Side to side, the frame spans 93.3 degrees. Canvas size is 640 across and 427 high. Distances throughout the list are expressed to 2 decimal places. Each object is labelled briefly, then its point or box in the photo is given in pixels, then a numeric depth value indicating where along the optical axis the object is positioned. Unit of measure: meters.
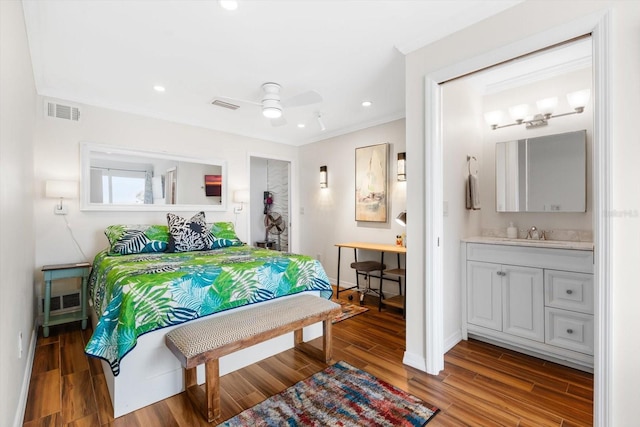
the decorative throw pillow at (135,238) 3.18
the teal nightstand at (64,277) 2.94
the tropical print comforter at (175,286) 1.88
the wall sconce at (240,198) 4.65
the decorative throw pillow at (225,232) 3.92
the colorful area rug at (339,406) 1.76
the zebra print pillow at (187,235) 3.45
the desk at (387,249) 3.63
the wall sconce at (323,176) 5.03
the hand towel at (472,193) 2.94
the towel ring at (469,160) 3.01
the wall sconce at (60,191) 3.07
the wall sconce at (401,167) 3.91
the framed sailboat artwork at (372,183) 4.20
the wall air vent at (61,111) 3.25
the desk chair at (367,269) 3.88
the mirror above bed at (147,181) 3.53
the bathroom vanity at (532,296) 2.30
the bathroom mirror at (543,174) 2.66
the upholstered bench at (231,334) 1.80
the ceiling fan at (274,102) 2.86
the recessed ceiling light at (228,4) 1.88
